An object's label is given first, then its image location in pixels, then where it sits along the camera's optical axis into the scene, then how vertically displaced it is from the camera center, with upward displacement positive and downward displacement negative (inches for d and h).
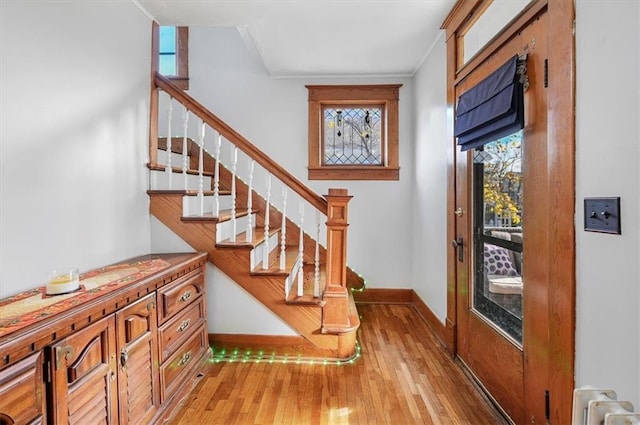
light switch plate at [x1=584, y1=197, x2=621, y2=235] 40.6 -0.6
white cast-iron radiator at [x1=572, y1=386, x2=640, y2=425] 33.4 -21.8
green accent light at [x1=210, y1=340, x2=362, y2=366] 89.6 -41.8
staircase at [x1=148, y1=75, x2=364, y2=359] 89.4 -9.7
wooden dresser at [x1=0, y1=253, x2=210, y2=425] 38.0 -20.8
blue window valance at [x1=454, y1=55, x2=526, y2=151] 59.7 +21.1
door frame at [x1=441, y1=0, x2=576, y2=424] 48.1 +1.1
